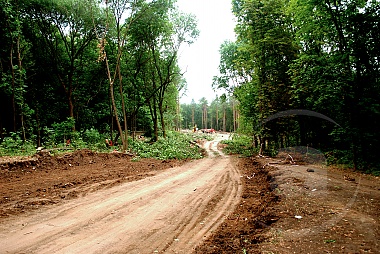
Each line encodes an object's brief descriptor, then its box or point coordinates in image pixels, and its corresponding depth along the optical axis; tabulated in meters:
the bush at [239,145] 20.20
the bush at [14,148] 12.95
